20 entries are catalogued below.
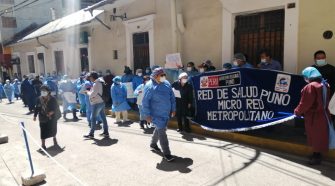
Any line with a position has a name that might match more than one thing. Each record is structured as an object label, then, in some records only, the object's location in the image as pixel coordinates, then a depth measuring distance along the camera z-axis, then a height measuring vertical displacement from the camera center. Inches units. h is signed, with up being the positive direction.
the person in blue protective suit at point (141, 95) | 327.6 -38.9
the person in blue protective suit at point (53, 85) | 489.9 -38.6
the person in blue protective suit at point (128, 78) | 408.5 -24.4
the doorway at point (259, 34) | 294.0 +23.5
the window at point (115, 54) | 530.0 +11.3
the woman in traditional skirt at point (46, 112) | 269.6 -44.7
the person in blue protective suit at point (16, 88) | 767.1 -64.0
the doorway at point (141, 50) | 467.5 +15.1
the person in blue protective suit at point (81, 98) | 433.7 -52.9
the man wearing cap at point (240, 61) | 275.1 -3.6
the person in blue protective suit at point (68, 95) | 428.5 -48.4
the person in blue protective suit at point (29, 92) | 525.3 -52.5
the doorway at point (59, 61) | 757.3 +0.9
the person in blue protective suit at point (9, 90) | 716.7 -64.7
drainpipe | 378.0 +42.2
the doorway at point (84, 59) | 638.5 +4.6
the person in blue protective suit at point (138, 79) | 396.7 -25.7
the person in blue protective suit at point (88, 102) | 342.7 -47.1
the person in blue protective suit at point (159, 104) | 214.7 -32.0
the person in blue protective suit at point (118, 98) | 357.1 -44.9
